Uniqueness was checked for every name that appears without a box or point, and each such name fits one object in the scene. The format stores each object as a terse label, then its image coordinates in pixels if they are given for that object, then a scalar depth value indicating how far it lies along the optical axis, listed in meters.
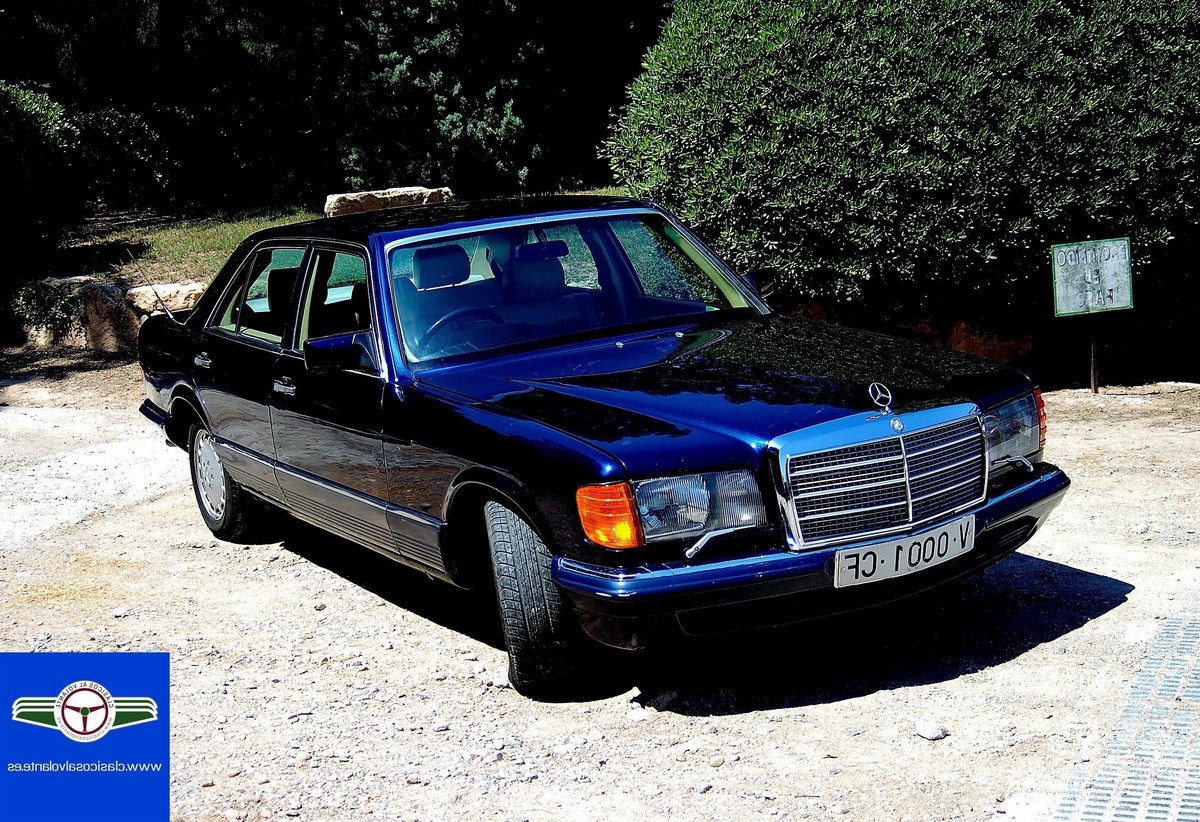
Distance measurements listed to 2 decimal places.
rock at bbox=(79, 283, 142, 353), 13.12
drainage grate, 3.66
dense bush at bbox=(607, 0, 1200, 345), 8.67
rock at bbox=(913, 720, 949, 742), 4.18
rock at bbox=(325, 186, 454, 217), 16.08
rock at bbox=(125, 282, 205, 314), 12.93
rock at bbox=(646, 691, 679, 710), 4.60
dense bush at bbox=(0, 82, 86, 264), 15.74
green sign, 8.87
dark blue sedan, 4.19
